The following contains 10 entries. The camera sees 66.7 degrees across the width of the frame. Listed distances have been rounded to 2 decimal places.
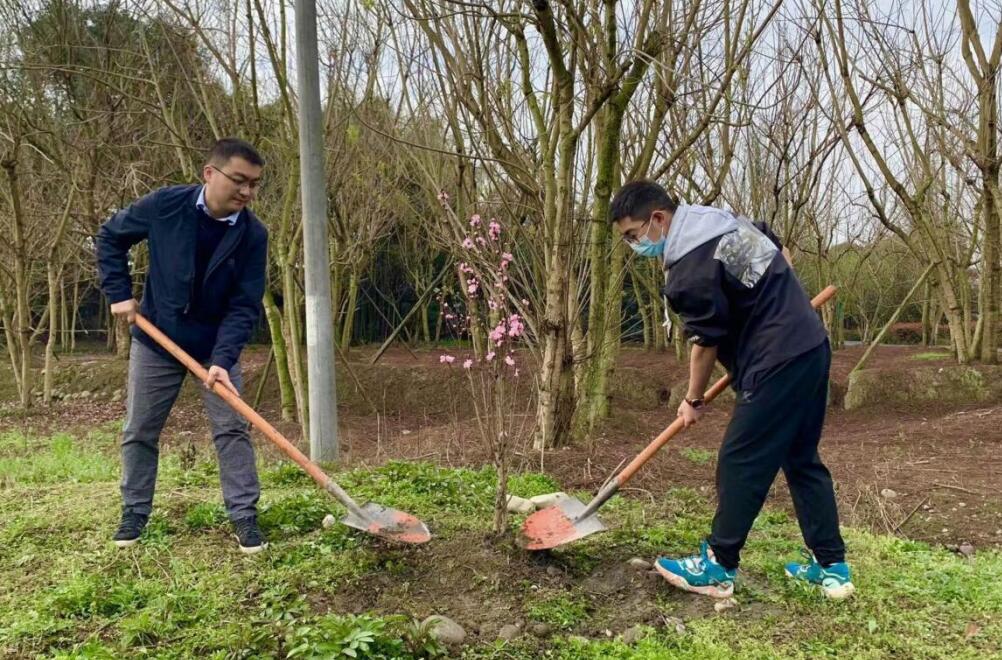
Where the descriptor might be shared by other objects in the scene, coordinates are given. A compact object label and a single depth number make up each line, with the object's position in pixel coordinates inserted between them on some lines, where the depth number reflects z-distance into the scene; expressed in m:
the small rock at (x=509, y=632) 2.68
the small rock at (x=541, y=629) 2.73
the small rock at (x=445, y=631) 2.61
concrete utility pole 5.82
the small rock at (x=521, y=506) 4.17
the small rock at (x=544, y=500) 4.21
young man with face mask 2.81
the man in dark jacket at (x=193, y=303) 3.28
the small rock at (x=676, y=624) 2.75
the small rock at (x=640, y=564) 3.28
